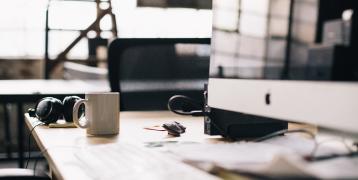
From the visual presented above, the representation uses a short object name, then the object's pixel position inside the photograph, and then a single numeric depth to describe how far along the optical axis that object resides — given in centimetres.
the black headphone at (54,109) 131
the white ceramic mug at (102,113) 114
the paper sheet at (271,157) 54
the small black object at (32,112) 151
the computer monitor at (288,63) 60
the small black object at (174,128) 112
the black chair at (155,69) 197
